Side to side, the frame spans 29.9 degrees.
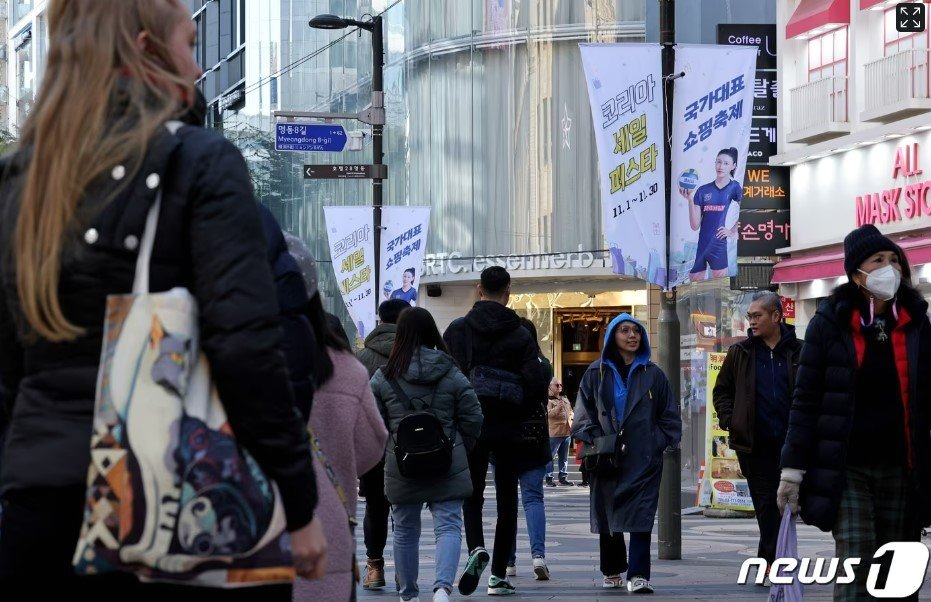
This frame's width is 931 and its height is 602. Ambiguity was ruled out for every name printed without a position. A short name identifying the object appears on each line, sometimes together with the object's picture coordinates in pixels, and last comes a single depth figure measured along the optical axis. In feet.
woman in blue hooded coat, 35.94
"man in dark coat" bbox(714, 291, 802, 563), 36.11
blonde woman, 9.93
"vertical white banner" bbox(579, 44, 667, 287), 42.70
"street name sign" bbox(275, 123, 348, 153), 82.94
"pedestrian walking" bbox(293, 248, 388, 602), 17.37
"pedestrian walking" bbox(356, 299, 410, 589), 36.78
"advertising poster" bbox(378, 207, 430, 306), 81.30
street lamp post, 86.39
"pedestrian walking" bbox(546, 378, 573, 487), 89.95
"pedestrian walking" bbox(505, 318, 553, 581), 37.73
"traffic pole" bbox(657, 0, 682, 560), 42.73
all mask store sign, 79.77
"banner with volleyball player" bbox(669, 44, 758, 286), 42.78
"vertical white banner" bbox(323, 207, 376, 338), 83.41
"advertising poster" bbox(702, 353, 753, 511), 61.21
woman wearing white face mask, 23.22
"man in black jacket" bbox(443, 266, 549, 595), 37.14
